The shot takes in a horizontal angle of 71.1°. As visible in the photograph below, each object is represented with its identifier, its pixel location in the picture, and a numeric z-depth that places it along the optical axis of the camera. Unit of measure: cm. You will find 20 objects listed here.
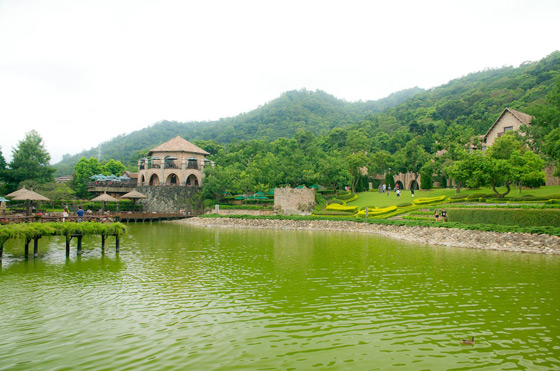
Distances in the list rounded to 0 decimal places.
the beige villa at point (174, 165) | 6278
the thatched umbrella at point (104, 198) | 4772
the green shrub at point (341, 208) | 4253
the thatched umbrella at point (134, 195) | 5413
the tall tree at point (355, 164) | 5378
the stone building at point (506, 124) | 4796
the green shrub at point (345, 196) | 5050
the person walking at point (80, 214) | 2587
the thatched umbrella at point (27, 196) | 2892
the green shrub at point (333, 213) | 4200
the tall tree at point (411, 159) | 5606
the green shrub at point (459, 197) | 3762
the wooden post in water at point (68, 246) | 2169
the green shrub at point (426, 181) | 5038
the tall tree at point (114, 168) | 8162
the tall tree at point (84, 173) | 6499
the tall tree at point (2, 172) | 5125
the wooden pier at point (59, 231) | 1953
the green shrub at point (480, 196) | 3575
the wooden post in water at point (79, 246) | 2276
